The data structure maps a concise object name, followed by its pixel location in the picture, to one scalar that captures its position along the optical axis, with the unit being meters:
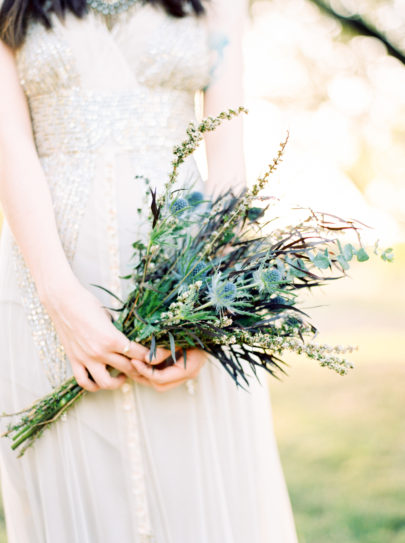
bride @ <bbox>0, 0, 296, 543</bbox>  1.61
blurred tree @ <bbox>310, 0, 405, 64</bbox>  6.81
